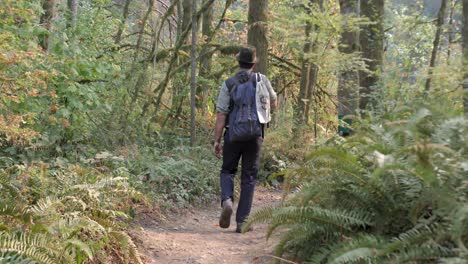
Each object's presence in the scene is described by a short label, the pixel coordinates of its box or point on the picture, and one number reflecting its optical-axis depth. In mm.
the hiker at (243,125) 6621
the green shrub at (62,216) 4156
